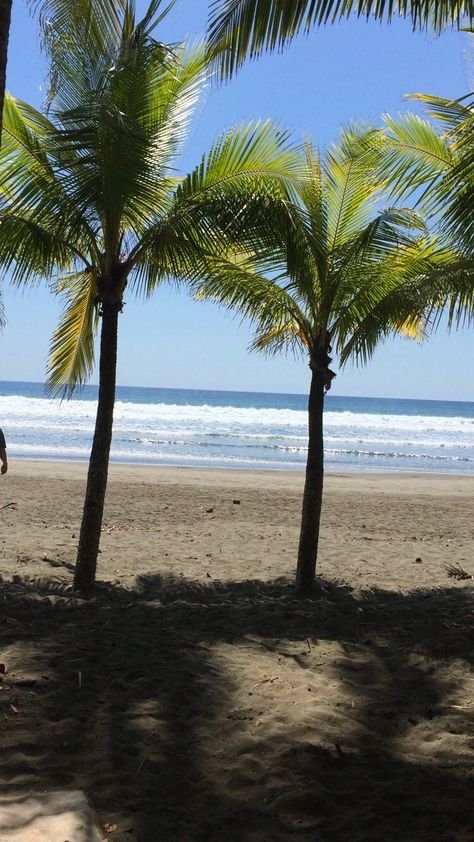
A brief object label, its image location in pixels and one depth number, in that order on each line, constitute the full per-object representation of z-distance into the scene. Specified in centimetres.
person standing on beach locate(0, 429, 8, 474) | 871
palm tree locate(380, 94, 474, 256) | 555
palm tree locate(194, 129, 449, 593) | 721
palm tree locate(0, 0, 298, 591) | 606
